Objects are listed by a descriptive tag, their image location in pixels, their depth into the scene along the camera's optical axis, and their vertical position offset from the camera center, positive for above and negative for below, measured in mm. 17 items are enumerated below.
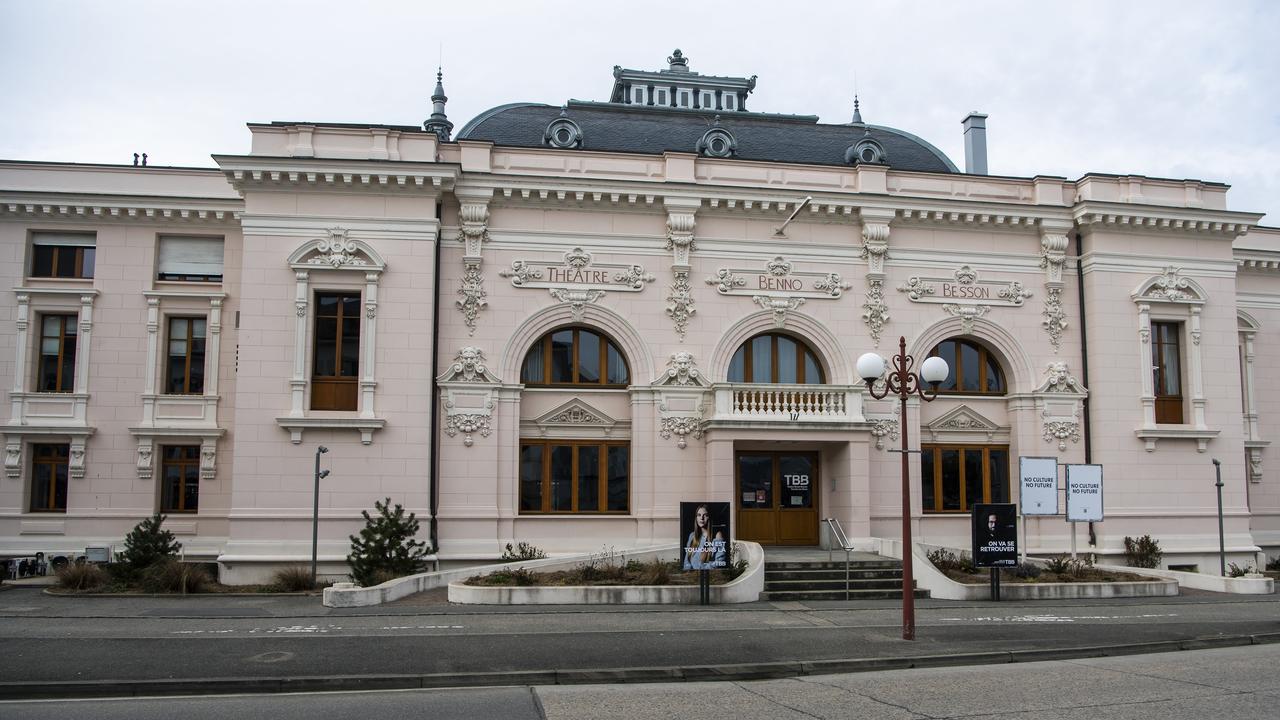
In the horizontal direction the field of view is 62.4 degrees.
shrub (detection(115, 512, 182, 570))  22141 -1550
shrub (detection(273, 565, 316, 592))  21672 -2194
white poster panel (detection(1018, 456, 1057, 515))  23625 -175
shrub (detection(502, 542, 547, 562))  23719 -1768
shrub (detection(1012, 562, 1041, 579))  22750 -2008
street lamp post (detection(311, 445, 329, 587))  22081 -844
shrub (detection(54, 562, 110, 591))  21703 -2157
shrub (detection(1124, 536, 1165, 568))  26156 -1830
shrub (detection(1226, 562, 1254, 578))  24700 -2170
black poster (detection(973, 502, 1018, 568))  20766 -1127
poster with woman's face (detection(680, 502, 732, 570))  19625 -1043
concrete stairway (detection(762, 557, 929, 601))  21097 -2124
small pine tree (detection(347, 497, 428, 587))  21328 -1529
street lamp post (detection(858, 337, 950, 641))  15352 +1463
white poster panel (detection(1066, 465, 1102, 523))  23625 -347
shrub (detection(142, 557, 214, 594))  21188 -2113
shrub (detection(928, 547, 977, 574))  22844 -1836
